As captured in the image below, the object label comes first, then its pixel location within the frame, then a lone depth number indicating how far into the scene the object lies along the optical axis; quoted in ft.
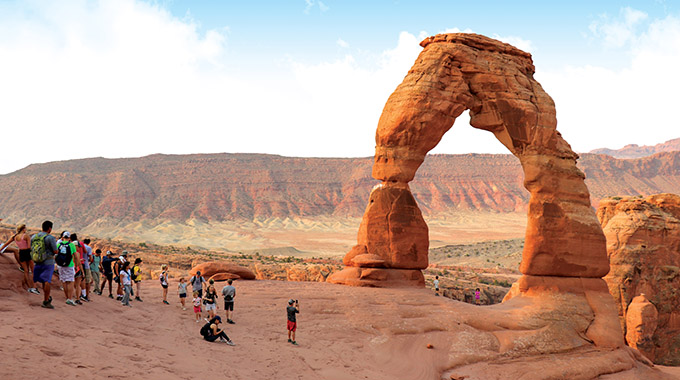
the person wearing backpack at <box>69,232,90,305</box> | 38.81
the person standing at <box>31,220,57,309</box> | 34.60
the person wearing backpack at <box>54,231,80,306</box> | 36.58
